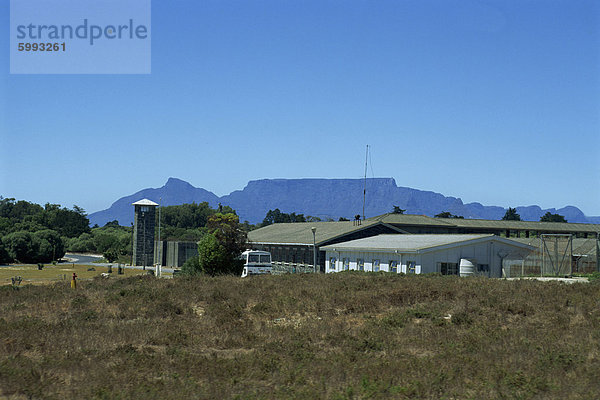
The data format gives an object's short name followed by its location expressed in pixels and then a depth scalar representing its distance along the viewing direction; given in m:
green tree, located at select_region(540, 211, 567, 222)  161.34
